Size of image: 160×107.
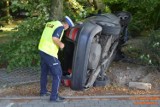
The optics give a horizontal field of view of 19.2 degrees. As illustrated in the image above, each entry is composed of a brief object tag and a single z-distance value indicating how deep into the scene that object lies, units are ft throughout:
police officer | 26.74
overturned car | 27.61
